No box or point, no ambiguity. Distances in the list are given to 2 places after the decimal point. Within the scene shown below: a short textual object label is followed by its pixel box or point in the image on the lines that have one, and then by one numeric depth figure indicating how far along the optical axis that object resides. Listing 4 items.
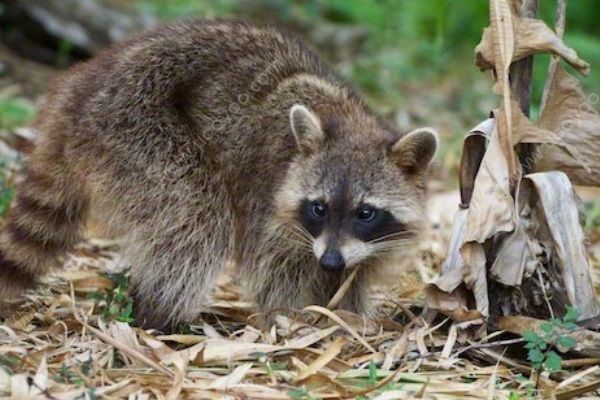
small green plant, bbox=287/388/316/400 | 8.34
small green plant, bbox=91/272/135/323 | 10.81
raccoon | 11.05
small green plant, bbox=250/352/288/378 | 9.30
